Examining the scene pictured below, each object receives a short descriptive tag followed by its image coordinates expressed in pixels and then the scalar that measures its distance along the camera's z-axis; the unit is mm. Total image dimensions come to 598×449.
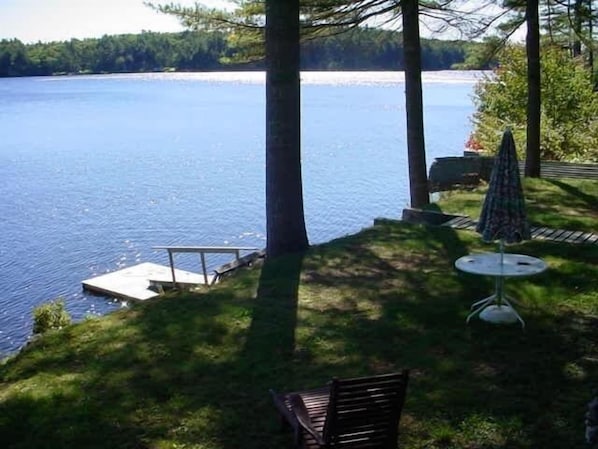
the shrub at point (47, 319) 11359
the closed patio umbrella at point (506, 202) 6340
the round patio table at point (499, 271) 6486
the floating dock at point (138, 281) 15992
